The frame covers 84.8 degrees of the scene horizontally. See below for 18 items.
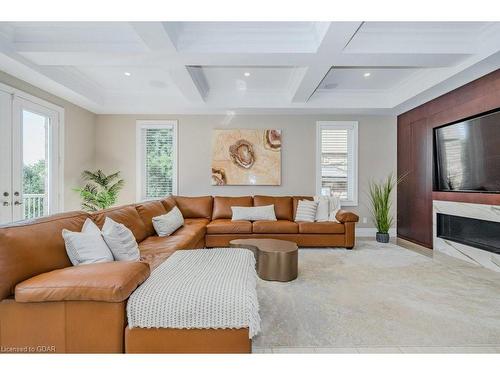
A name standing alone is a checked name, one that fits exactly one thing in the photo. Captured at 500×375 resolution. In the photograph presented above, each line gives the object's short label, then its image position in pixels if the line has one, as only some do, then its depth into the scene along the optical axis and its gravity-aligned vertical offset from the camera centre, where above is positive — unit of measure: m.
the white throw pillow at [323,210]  4.65 -0.39
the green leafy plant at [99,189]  4.76 -0.03
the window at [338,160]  5.47 +0.55
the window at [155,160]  5.48 +0.55
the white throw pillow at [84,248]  1.87 -0.42
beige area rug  1.90 -1.03
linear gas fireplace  3.38 -0.60
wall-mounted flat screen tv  3.35 +0.44
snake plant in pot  5.00 -0.35
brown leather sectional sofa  1.46 -0.66
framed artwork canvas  5.40 +0.64
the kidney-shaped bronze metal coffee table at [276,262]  2.92 -0.81
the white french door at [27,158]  3.37 +0.40
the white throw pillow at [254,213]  4.64 -0.44
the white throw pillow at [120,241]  2.10 -0.43
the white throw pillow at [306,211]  4.63 -0.40
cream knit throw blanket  1.45 -0.62
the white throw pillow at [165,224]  3.47 -0.48
